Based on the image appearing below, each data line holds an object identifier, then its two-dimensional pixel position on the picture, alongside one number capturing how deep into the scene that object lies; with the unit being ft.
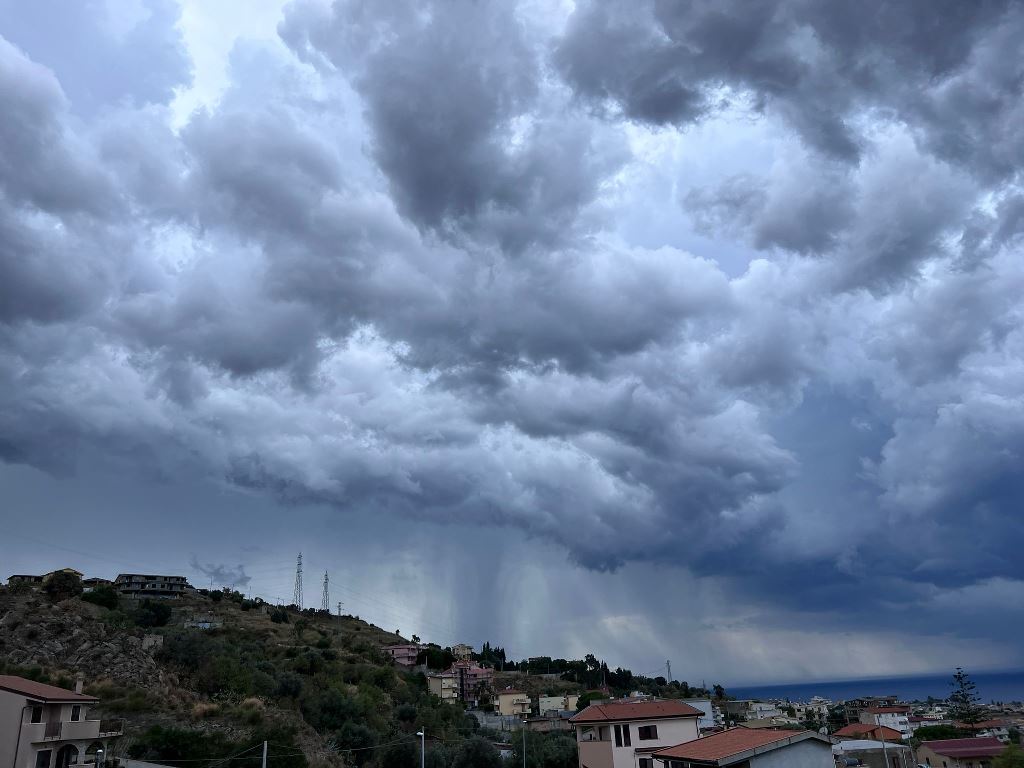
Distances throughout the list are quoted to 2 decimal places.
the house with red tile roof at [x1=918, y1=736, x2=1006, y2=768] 250.16
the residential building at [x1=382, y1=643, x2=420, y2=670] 504.02
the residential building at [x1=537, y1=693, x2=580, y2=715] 435.94
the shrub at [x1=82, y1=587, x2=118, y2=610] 354.95
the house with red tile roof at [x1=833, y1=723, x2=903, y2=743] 263.55
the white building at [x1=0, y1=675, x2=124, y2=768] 154.61
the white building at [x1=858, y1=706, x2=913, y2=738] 424.01
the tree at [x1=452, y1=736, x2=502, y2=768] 211.61
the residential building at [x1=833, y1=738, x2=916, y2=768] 232.73
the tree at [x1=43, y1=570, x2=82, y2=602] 336.70
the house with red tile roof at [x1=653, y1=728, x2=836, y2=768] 100.73
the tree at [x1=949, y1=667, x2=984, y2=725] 393.70
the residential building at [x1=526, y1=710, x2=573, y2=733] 321.91
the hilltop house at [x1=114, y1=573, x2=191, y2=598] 494.18
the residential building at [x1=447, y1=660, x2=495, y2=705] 483.92
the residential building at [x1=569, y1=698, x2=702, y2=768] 162.50
